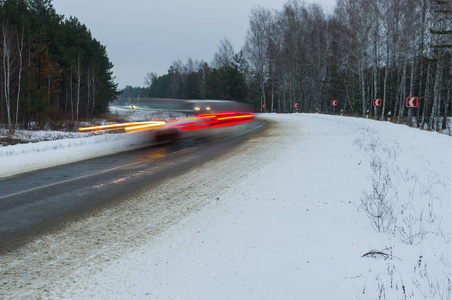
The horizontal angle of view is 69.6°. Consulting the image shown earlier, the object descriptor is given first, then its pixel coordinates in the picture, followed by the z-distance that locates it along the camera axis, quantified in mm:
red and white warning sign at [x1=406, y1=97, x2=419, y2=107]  19338
